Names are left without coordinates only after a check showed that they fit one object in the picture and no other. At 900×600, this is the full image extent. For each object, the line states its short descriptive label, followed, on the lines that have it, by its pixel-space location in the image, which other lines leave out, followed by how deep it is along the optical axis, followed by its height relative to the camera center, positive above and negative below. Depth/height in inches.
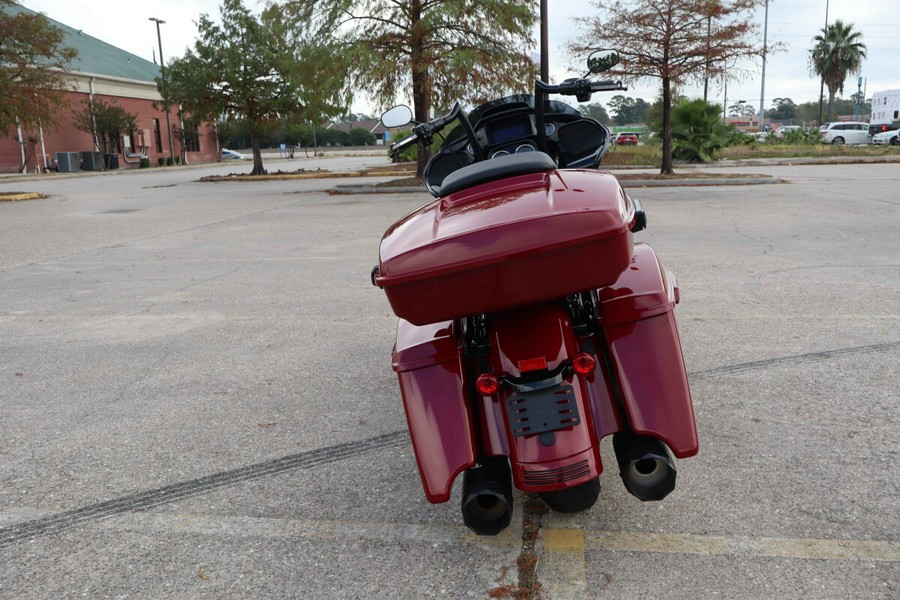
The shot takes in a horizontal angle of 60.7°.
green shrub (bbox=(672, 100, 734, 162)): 1047.0 +30.5
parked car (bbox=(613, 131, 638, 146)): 1815.9 +36.5
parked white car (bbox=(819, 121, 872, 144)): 1720.0 +32.4
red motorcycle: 84.1 -23.1
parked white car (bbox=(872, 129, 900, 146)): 1631.4 +17.9
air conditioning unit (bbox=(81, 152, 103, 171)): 1820.9 +17.4
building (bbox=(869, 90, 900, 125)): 2931.4 +156.0
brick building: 1742.1 +120.9
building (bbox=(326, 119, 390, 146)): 4008.4 +217.2
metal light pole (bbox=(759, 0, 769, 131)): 2340.8 +160.2
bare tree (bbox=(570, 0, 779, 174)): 757.9 +112.9
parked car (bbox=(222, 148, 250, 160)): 2709.2 +34.3
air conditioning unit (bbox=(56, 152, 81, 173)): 1742.1 +16.3
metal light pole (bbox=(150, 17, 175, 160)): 1948.8 +327.0
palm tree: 2694.4 +327.3
